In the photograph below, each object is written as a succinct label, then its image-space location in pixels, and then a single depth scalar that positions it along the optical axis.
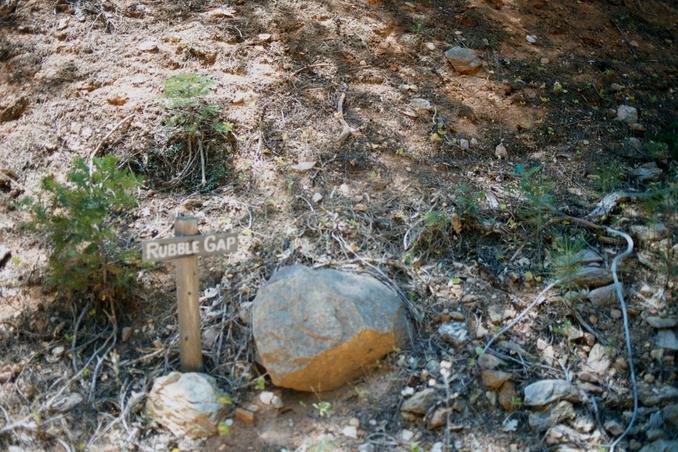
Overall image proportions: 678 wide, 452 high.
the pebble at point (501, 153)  5.05
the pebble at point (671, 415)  3.13
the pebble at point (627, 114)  5.48
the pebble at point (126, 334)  3.74
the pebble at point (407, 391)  3.38
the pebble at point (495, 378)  3.38
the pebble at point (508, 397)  3.32
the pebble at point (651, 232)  3.99
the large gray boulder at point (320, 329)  3.38
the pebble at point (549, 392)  3.27
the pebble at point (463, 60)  5.68
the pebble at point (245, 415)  3.31
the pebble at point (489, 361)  3.45
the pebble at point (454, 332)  3.63
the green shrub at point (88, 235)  3.53
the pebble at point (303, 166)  4.67
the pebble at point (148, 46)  5.35
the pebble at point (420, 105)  5.28
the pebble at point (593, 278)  3.86
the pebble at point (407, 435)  3.21
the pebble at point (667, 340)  3.46
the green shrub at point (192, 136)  4.62
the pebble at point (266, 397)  3.40
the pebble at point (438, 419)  3.23
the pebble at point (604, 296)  3.77
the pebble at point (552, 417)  3.20
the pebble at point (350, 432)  3.23
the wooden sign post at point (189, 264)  3.23
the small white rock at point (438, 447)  3.15
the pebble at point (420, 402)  3.29
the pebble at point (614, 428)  3.15
